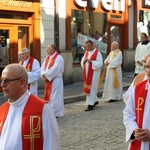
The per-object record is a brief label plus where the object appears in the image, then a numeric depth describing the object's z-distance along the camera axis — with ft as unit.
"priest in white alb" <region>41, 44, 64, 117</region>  34.41
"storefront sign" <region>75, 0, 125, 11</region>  58.13
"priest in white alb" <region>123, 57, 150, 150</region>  13.43
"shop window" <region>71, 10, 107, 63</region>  57.88
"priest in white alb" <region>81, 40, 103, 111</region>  38.50
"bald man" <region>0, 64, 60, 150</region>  11.91
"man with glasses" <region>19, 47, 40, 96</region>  33.63
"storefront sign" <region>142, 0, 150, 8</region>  72.84
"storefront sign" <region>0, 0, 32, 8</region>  47.50
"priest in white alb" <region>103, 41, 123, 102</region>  43.88
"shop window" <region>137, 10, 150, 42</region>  71.97
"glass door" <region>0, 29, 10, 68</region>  48.26
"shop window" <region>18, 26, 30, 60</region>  50.57
